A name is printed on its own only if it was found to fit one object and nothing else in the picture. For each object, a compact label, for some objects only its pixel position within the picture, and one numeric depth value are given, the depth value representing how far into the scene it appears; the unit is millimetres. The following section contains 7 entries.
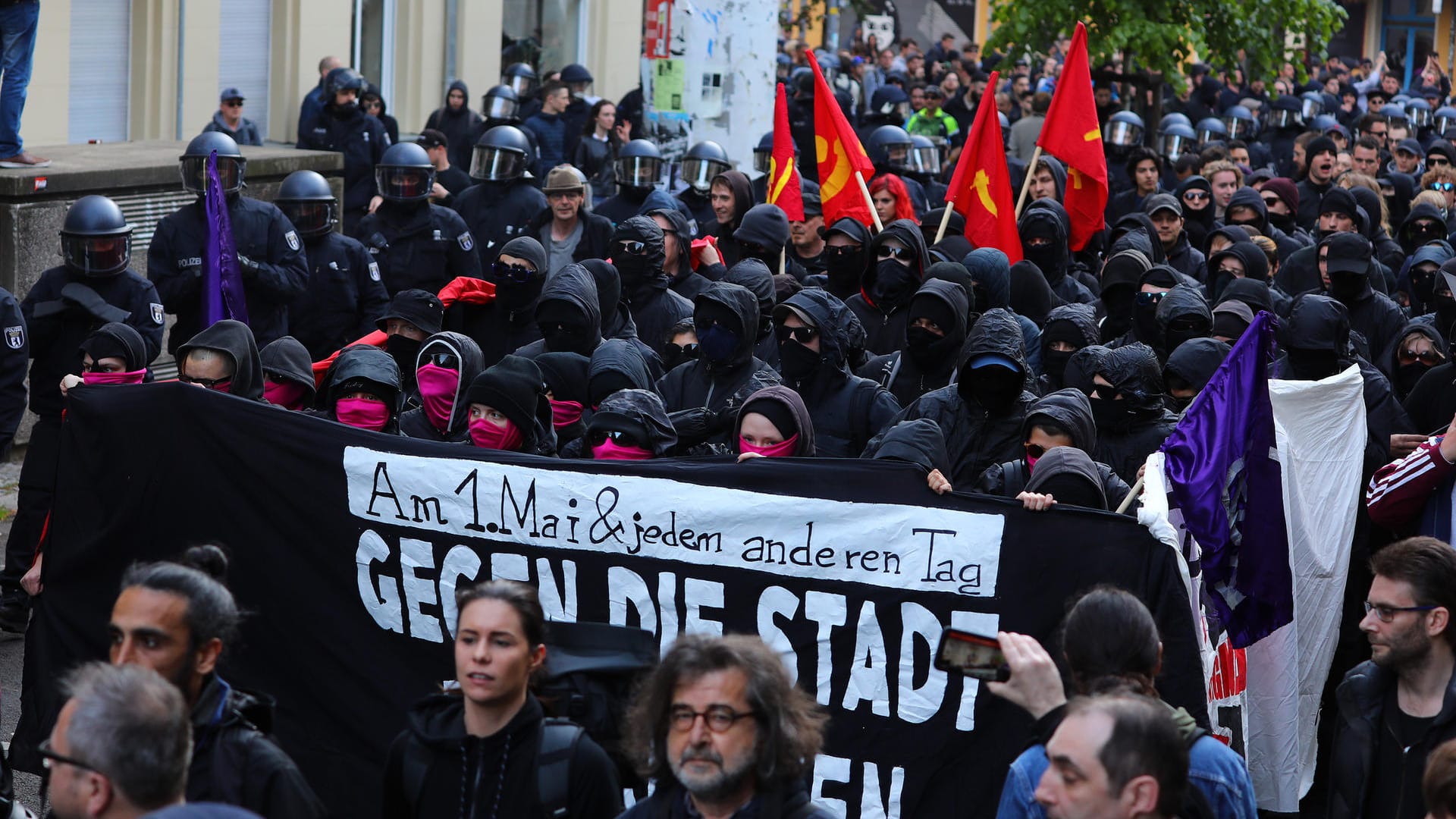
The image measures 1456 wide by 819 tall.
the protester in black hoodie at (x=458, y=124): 16766
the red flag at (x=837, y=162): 10719
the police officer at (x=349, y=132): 15078
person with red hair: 11859
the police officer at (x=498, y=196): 11352
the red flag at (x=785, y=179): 11172
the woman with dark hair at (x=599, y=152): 15688
